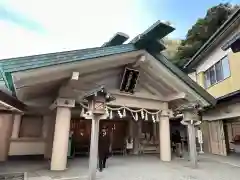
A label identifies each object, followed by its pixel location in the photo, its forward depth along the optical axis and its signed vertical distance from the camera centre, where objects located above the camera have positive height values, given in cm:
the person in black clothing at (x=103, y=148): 770 -69
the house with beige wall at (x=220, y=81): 1175 +374
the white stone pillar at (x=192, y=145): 820 -54
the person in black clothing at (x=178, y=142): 1191 -67
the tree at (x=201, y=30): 2233 +1228
